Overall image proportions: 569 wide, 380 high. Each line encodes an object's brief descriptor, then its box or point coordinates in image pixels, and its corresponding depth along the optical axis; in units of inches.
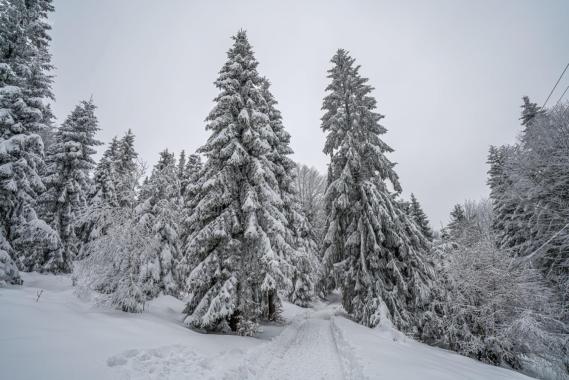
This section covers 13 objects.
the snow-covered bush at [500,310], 415.5
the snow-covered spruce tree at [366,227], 572.4
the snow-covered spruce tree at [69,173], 877.8
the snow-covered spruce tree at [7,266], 477.7
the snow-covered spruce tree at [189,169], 1017.7
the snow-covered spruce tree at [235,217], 450.6
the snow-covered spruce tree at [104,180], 968.3
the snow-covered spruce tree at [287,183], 735.7
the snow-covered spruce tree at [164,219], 558.9
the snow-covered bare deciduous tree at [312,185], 1793.8
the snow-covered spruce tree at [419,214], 1307.8
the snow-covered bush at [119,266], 381.7
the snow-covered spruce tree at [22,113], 515.9
